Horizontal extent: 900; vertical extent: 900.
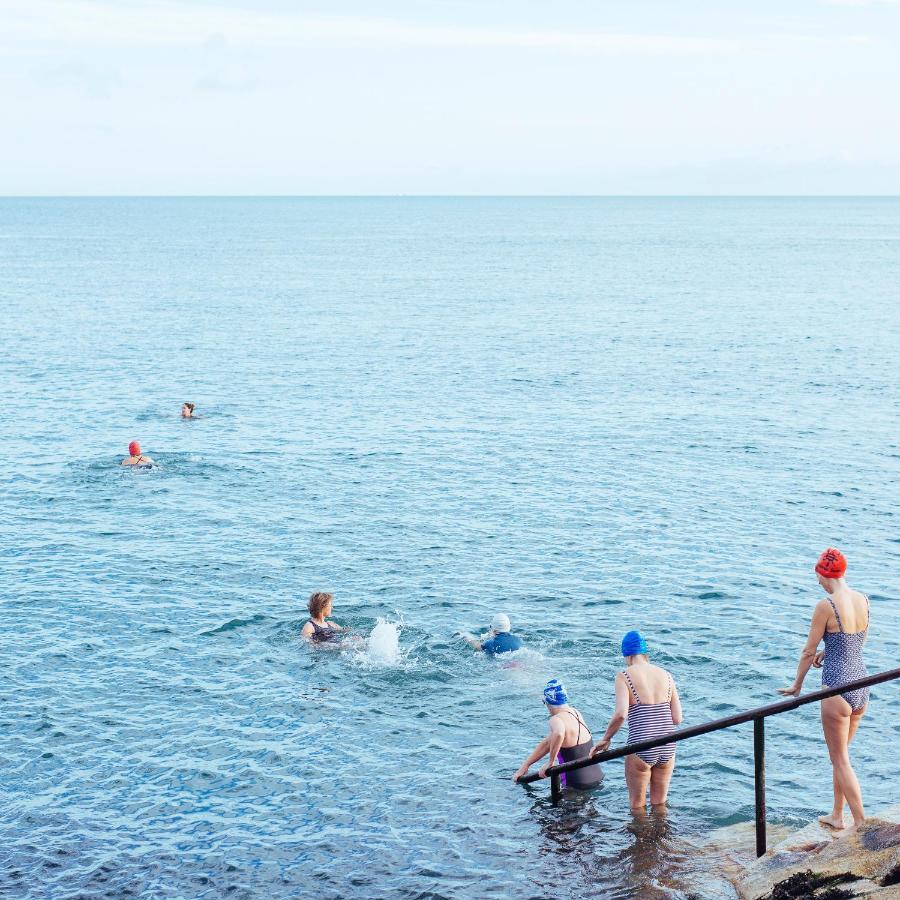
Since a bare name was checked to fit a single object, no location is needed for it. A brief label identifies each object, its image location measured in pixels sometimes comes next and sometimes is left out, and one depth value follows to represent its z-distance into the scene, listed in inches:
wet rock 346.0
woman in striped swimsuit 449.7
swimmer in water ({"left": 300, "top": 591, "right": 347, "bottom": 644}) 768.3
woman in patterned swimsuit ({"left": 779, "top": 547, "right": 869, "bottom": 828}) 408.5
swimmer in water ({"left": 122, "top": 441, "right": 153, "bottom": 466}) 1254.9
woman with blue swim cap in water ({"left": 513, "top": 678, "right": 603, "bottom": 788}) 508.4
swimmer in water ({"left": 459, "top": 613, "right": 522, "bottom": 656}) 740.6
